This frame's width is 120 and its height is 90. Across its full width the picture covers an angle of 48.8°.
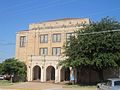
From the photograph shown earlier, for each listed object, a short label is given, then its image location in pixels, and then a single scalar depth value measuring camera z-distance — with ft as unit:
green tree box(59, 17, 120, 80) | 61.71
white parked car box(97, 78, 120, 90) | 32.02
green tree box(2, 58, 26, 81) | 78.70
